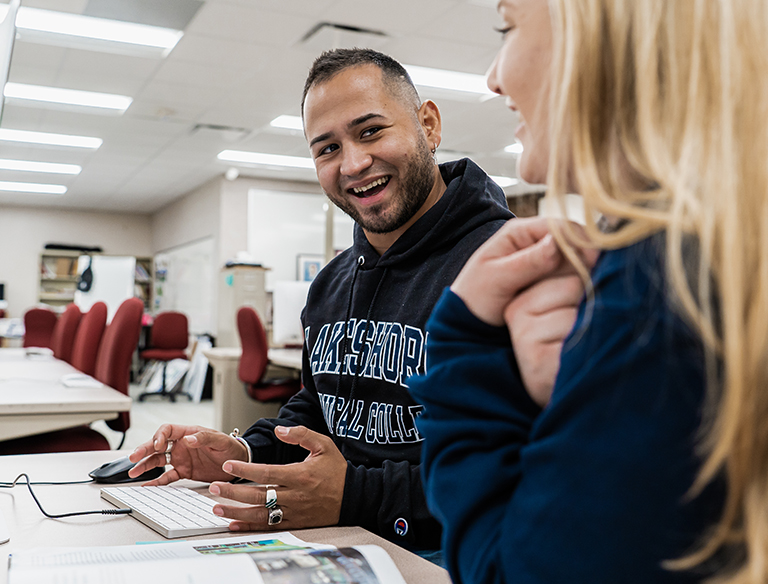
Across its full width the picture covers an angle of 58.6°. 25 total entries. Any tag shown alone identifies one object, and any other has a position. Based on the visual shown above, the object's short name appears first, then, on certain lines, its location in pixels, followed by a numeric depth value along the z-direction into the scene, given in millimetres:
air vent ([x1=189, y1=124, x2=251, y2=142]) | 6628
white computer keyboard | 901
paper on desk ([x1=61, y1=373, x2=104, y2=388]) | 2727
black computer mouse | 1175
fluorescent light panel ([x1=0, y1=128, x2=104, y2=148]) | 6852
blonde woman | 389
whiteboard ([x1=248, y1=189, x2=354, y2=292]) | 9000
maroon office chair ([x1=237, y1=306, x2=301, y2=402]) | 4734
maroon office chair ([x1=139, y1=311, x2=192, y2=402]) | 8281
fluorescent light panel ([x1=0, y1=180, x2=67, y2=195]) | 9484
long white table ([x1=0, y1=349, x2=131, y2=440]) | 2158
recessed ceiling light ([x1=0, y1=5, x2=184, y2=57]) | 4137
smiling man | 1147
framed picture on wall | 9281
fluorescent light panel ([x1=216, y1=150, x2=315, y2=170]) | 7730
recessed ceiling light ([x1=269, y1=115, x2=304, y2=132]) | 6309
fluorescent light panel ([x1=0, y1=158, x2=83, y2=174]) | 8141
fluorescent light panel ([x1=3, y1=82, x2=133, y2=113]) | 5469
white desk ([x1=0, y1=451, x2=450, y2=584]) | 796
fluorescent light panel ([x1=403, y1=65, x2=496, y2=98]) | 5020
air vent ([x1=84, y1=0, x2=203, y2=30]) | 3902
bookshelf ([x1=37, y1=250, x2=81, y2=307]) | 11242
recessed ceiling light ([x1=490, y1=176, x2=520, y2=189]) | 8844
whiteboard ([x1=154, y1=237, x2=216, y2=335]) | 9379
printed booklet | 637
